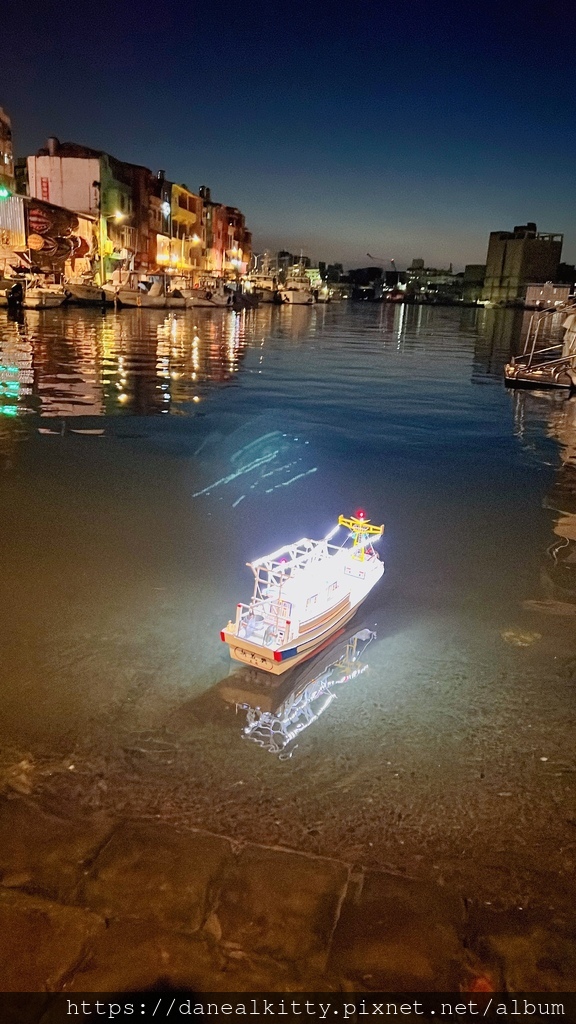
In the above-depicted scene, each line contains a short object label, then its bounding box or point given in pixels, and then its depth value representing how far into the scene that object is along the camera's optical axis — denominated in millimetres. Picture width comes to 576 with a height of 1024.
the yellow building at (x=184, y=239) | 103875
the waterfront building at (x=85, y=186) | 76875
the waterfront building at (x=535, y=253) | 195750
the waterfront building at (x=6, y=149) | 68625
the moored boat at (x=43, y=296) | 60188
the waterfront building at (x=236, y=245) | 139500
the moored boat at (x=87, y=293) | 67312
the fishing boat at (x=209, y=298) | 85519
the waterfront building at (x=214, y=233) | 125688
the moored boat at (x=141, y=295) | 70988
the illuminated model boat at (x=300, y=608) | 6523
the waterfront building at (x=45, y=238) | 62031
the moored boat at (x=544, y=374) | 30016
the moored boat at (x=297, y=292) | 133125
